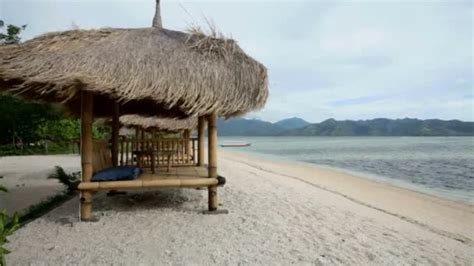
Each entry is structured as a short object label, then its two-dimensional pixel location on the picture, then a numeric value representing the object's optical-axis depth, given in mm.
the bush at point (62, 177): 7061
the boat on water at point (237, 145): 55397
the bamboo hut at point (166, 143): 7090
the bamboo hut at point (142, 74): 4859
